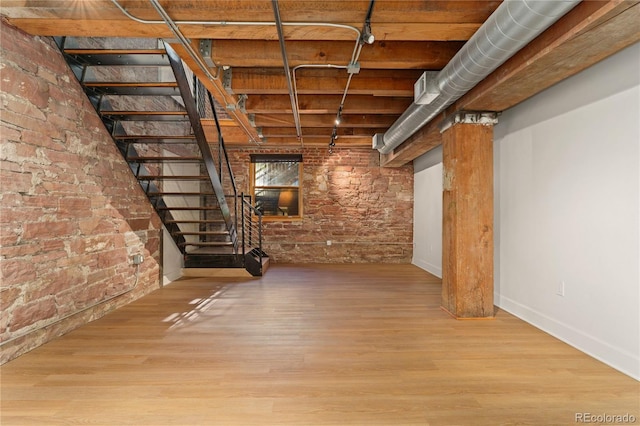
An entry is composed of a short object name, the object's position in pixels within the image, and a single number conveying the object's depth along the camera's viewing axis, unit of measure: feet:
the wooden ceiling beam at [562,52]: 5.57
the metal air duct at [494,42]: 5.47
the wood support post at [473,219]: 10.82
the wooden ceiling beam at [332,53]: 9.16
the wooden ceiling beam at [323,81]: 11.07
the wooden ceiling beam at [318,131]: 18.15
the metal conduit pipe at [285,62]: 6.72
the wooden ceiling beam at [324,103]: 13.42
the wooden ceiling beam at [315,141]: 20.13
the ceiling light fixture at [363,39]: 7.12
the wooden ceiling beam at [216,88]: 8.94
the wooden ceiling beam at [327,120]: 15.67
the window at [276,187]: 22.62
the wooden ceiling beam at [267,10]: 6.97
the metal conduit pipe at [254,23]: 7.24
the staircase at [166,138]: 9.98
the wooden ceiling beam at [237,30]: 7.43
